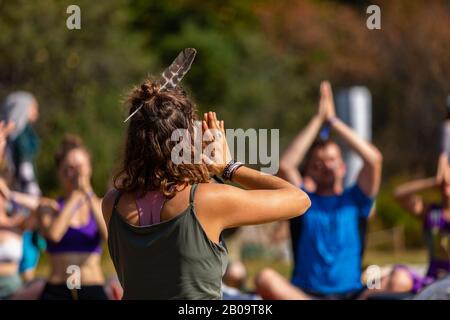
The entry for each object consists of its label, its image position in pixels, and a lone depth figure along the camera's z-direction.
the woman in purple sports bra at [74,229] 11.95
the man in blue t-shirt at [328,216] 12.23
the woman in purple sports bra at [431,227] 12.79
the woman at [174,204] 6.47
